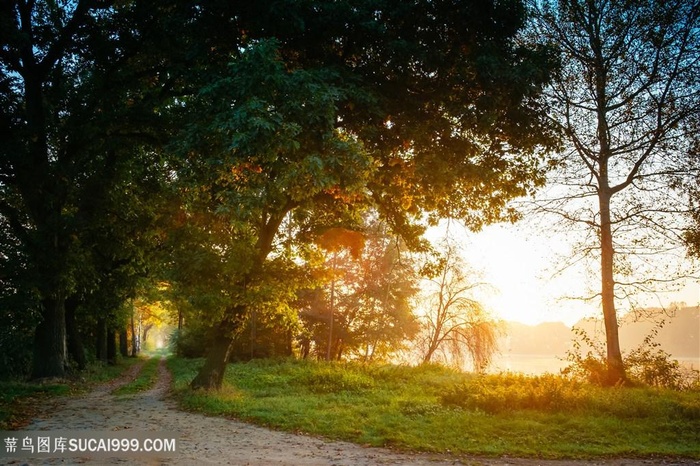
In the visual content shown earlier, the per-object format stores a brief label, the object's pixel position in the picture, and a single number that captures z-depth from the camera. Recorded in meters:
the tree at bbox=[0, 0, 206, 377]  15.12
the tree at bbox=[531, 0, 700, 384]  16.06
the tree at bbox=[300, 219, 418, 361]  34.62
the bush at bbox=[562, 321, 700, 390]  16.08
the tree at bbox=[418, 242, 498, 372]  32.34
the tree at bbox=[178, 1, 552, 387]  9.45
